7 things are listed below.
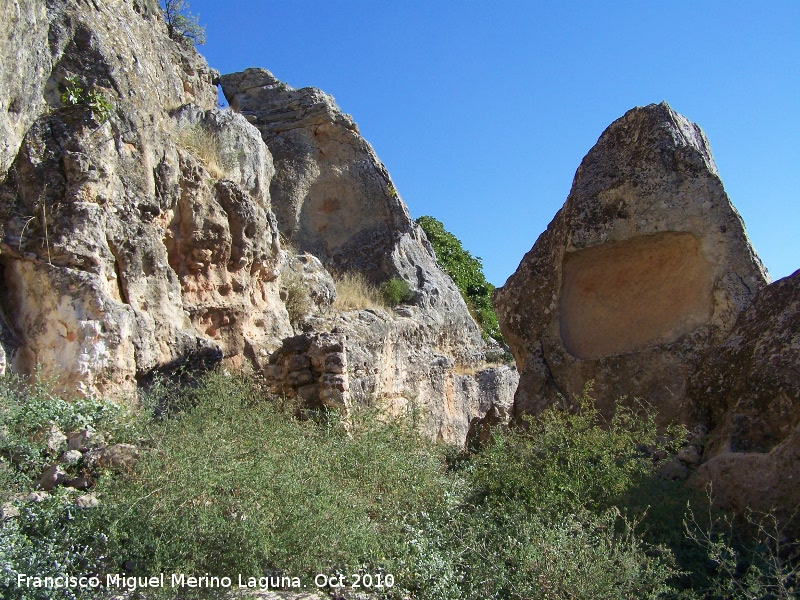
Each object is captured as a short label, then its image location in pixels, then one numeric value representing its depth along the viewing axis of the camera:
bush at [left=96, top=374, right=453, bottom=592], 4.13
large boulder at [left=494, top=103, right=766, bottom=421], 7.10
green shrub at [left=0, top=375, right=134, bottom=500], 5.12
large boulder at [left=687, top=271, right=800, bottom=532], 4.71
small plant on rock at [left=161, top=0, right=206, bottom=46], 15.90
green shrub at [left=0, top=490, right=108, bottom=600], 3.82
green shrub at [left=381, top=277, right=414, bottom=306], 13.27
